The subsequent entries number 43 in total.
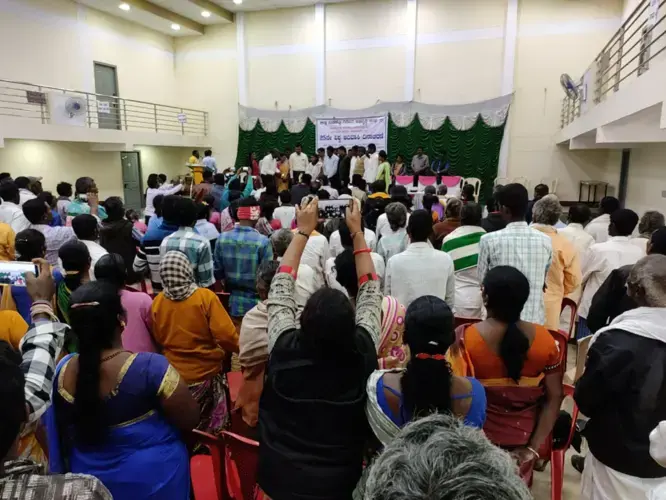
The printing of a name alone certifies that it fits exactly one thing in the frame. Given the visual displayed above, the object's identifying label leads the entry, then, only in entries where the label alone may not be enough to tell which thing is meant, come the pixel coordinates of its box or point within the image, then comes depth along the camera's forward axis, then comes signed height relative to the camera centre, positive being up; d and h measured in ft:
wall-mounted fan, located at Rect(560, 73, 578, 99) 29.71 +5.79
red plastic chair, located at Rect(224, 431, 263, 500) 5.41 -3.51
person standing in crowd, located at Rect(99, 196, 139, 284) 12.84 -1.65
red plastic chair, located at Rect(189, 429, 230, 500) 5.83 -4.00
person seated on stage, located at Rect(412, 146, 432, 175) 37.96 +1.07
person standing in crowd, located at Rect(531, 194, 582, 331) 9.61 -1.84
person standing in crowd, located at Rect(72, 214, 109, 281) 9.69 -1.21
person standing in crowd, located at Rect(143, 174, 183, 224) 21.88 -0.79
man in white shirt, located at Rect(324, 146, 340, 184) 38.17 +0.79
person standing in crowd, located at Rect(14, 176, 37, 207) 17.34 -0.63
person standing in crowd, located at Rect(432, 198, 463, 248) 12.50 -1.31
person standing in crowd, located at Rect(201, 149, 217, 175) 36.68 +1.05
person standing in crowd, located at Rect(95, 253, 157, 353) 7.11 -2.08
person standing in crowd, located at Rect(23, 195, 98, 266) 11.62 -1.44
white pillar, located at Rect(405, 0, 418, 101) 40.01 +10.99
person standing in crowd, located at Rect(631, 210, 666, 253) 9.84 -1.06
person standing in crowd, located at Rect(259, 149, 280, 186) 40.27 +0.91
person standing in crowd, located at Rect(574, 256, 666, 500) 4.94 -2.30
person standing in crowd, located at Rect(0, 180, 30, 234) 14.17 -1.14
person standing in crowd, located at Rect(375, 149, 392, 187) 33.32 +0.42
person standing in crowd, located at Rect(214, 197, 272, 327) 10.20 -1.94
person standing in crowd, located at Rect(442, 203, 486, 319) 9.99 -1.97
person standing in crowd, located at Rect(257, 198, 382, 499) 4.03 -2.05
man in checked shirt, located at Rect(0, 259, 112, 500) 2.88 -1.92
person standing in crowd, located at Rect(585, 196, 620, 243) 13.75 -1.44
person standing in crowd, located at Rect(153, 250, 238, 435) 7.05 -2.34
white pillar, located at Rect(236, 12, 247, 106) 45.24 +11.55
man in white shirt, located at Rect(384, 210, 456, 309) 8.27 -1.69
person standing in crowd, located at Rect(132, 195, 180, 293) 11.00 -1.87
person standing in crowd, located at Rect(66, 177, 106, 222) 16.06 -0.98
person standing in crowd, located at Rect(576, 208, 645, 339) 10.12 -1.72
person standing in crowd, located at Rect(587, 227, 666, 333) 7.49 -2.00
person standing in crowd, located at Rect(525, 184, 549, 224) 19.36 -0.65
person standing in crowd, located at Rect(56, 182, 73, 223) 17.74 -1.03
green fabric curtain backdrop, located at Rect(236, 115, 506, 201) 38.83 +2.54
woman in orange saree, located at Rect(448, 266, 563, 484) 5.29 -2.24
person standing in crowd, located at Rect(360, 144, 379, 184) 36.06 +0.69
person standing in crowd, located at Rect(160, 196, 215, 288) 9.84 -1.47
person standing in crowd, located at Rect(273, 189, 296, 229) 16.55 -1.46
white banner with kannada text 41.11 +3.90
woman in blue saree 4.47 -2.32
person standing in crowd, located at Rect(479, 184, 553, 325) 8.44 -1.36
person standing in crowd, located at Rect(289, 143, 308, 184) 39.78 +0.99
